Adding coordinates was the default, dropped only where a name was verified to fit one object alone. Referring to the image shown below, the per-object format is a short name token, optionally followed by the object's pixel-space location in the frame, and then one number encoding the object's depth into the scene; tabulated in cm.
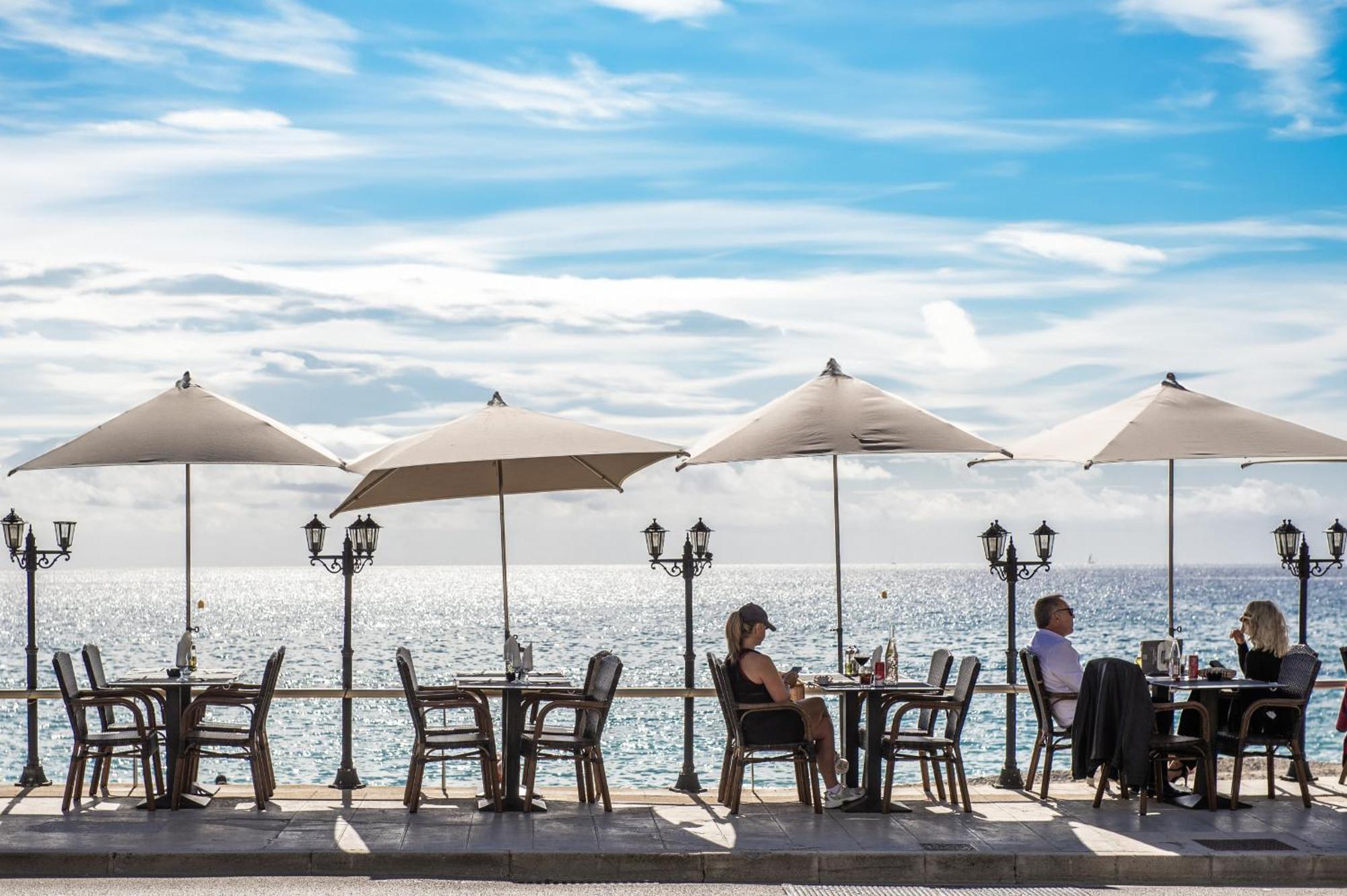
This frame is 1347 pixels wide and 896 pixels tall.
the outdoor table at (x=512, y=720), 913
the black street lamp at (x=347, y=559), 1031
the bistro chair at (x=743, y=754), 893
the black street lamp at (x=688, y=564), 1026
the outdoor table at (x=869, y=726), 906
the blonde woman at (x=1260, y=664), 942
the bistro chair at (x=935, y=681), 971
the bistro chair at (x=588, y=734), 904
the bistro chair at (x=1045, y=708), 955
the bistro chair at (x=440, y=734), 899
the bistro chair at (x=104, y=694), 926
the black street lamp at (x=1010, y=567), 1063
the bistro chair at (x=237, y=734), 903
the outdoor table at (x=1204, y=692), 920
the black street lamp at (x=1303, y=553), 1156
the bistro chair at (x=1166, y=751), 896
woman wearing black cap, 896
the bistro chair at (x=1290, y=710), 924
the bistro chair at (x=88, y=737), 900
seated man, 958
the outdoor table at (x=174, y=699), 908
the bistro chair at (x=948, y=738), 903
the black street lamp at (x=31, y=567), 1066
